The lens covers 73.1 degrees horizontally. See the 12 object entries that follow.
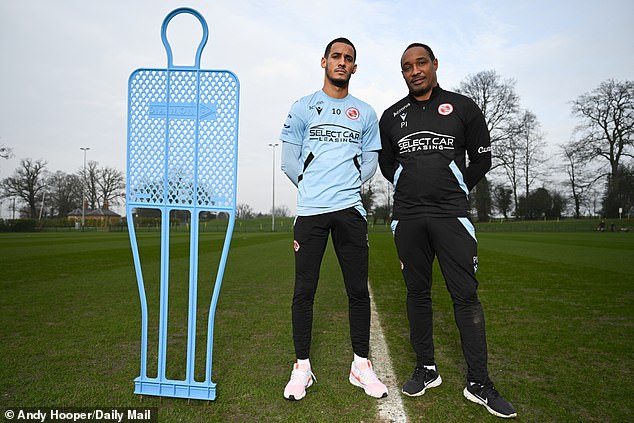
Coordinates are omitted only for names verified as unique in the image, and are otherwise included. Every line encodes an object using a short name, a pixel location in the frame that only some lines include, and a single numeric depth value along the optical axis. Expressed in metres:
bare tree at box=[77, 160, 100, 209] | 66.38
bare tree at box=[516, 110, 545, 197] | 41.31
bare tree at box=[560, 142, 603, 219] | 42.00
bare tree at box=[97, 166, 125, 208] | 67.19
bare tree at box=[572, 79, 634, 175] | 39.33
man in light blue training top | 2.85
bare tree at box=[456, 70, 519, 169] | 39.97
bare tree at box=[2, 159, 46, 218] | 57.12
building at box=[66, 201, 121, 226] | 65.24
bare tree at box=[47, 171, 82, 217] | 63.56
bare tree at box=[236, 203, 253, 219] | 69.31
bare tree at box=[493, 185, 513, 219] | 51.05
